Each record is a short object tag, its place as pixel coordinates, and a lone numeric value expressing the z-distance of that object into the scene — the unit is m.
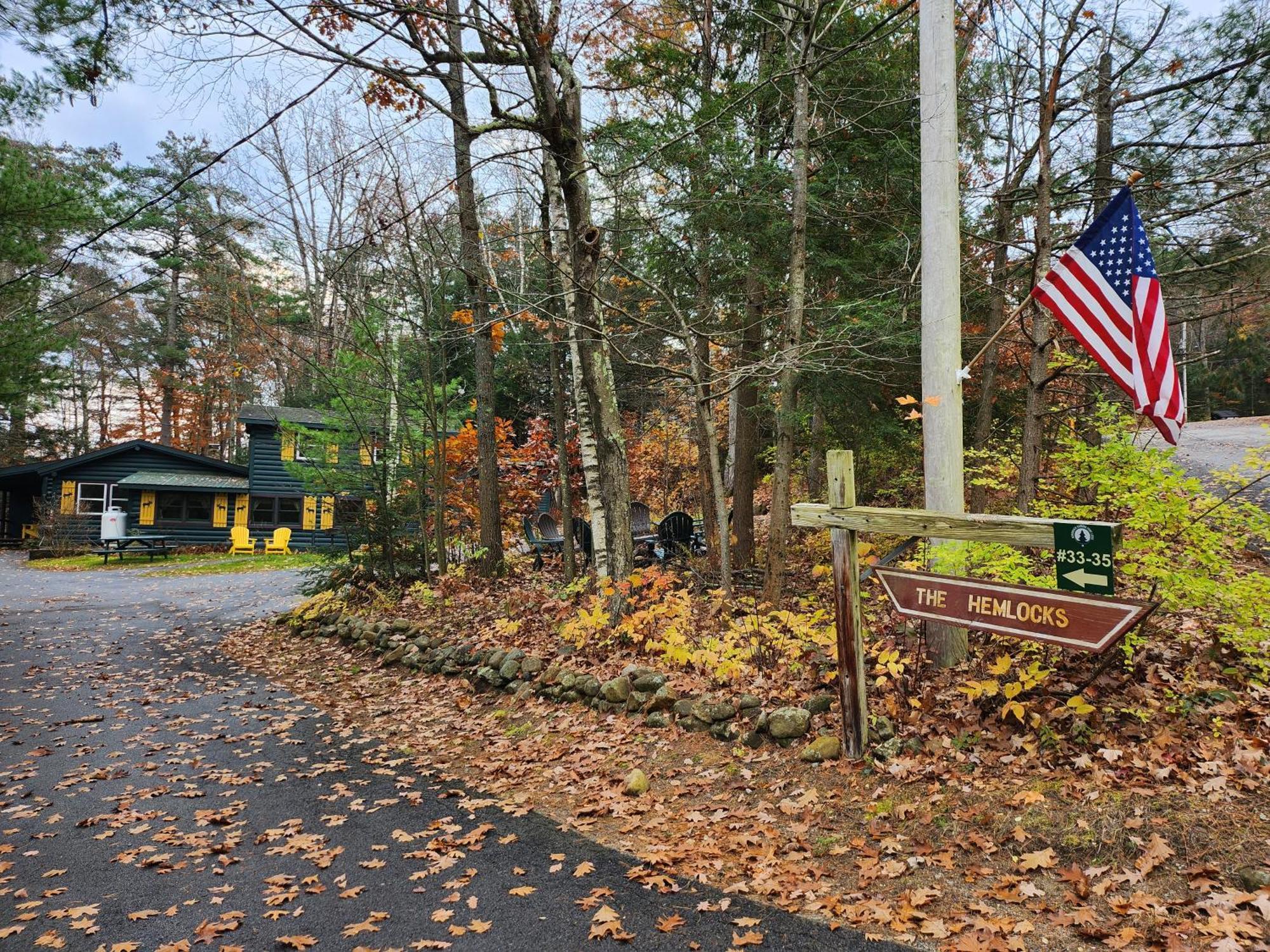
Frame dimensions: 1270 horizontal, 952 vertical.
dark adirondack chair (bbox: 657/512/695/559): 11.24
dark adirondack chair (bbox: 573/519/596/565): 11.17
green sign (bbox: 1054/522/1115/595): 3.60
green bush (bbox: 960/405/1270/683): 4.37
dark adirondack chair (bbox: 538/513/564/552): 13.66
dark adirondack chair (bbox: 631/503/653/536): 13.08
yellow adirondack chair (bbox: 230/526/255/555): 26.38
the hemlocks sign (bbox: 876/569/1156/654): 3.57
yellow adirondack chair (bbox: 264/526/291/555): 26.98
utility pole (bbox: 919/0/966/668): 5.18
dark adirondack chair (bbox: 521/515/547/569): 12.96
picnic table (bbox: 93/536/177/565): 23.67
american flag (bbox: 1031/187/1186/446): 3.90
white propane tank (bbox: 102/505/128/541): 24.75
